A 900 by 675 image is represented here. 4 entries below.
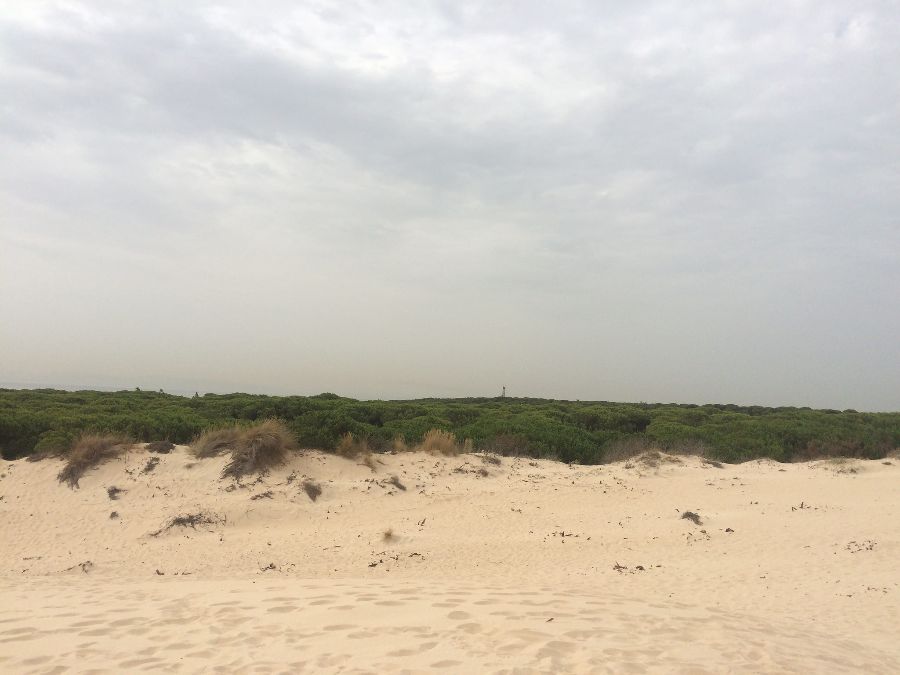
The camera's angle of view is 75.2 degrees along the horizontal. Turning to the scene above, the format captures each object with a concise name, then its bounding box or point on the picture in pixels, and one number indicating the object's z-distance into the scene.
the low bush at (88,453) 15.62
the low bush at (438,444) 19.08
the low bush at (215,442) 16.72
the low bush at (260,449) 15.85
